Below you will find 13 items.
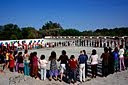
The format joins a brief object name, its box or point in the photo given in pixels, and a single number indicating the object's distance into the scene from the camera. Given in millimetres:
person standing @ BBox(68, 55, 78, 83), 6342
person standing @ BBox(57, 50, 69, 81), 6437
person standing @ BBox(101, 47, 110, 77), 6666
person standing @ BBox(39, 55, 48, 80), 6452
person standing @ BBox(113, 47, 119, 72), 6960
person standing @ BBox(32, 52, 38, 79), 6590
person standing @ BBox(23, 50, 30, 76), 6828
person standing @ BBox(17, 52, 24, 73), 6966
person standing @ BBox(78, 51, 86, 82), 6408
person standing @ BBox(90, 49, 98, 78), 6593
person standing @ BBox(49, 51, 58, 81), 6425
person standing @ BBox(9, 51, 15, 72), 7211
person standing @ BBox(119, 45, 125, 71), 7151
